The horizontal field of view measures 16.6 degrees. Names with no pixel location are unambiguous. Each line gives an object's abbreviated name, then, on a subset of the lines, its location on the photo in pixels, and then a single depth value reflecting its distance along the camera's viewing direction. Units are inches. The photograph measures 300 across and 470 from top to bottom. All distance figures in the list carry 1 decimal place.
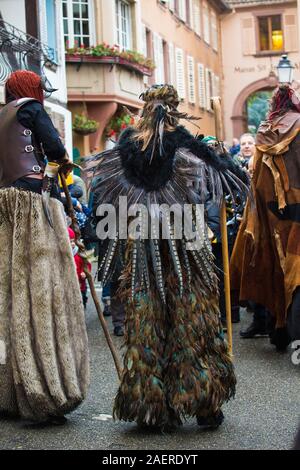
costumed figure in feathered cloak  211.6
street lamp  667.6
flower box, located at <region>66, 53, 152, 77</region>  901.8
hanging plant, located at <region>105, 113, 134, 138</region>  970.7
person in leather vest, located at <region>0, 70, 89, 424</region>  221.9
